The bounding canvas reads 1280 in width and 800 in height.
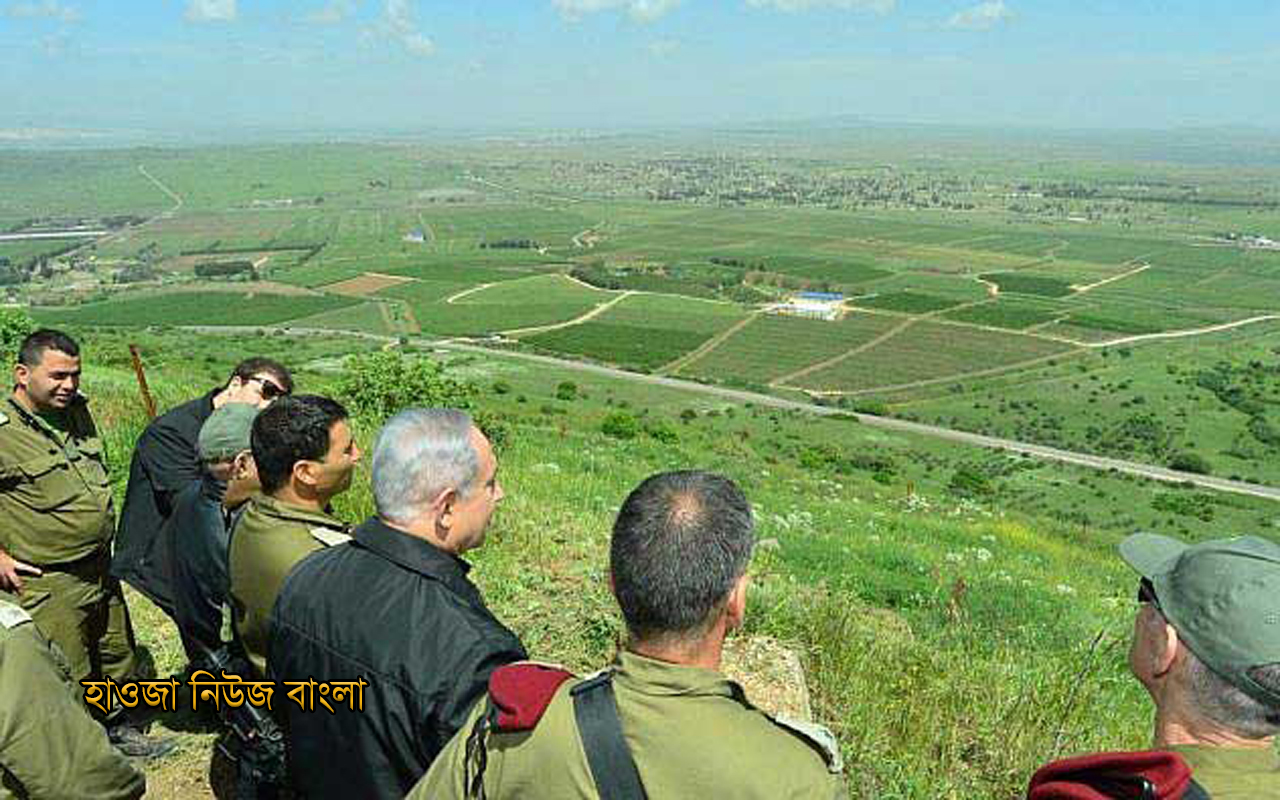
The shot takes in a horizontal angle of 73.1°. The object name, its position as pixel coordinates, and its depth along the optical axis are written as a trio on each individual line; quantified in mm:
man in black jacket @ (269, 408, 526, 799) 2512
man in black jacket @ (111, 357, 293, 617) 4629
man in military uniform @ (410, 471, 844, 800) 1873
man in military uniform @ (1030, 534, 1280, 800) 2082
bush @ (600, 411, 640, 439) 27531
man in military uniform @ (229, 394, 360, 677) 3311
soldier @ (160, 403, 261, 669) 3781
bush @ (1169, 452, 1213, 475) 45656
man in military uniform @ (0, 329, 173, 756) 4543
